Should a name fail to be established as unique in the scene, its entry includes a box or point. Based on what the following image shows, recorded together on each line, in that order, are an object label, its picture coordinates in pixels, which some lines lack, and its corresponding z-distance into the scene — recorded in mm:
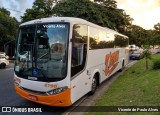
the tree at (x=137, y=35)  34477
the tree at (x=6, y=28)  19005
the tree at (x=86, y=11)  18439
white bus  4042
